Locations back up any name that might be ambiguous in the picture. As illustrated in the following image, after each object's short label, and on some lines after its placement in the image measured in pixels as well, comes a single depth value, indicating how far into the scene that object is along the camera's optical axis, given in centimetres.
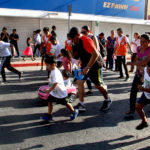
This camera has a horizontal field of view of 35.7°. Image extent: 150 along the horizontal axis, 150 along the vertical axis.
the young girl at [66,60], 716
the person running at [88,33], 578
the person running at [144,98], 390
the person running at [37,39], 1426
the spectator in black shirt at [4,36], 1288
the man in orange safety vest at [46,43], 821
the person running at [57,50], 802
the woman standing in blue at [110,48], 1095
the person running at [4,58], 781
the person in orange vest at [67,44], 845
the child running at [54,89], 448
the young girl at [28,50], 1365
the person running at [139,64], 420
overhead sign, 1515
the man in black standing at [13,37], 1374
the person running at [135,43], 1022
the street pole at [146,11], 2270
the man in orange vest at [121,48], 919
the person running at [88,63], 482
